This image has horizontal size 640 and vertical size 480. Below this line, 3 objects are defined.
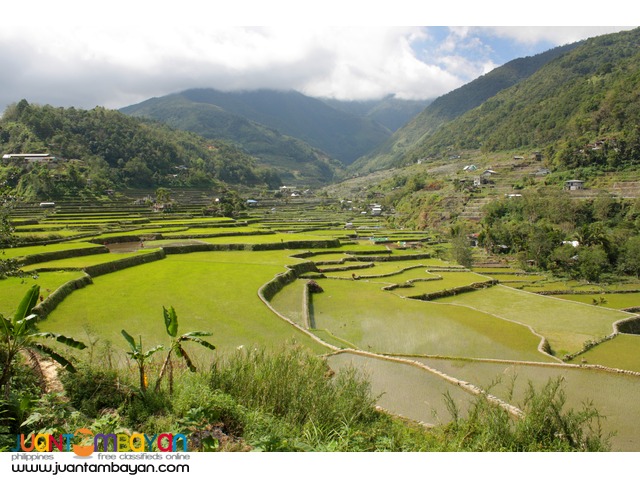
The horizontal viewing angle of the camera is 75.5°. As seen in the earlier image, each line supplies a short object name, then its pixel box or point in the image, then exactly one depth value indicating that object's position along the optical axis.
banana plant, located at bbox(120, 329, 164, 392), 6.87
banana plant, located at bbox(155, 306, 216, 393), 7.33
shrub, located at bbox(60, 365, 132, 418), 6.68
